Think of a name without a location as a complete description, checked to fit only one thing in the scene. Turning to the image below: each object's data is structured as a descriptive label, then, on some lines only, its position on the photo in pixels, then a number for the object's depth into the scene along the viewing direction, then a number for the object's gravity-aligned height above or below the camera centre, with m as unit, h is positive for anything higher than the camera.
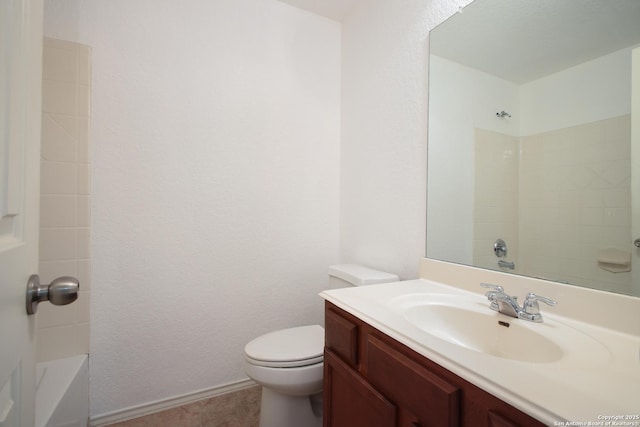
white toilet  1.12 -0.67
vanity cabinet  0.50 -0.40
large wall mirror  0.72 +0.25
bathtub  0.94 -0.70
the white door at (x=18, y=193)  0.39 +0.03
